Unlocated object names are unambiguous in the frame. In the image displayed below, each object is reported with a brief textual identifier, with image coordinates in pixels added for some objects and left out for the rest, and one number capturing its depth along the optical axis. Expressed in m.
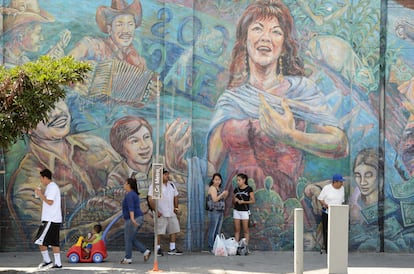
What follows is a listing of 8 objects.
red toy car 14.84
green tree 12.34
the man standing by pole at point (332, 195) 16.14
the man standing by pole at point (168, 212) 15.93
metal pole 13.77
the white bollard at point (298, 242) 11.52
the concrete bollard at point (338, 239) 11.60
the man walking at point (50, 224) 13.93
